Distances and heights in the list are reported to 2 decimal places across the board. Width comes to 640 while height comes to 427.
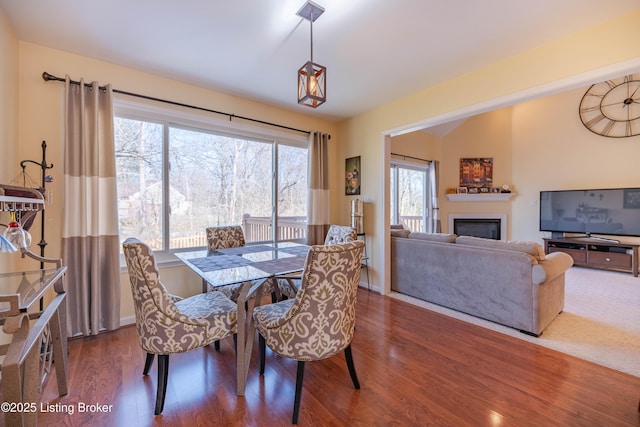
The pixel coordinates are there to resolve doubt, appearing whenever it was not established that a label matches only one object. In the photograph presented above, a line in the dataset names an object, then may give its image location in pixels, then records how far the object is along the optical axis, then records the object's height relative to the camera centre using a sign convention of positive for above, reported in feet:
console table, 2.88 -1.72
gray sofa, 8.23 -2.34
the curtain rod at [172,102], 7.83 +4.10
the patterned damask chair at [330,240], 7.57 -1.09
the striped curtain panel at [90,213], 7.93 +0.00
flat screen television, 14.97 -0.01
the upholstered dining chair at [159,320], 4.99 -2.16
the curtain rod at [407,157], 17.31 +3.74
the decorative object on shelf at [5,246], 3.63 -0.45
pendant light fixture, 5.80 +3.01
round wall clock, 15.03 +6.12
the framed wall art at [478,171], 20.51 +3.12
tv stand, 14.61 -2.38
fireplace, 19.98 -1.04
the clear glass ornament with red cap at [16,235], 4.53 -0.37
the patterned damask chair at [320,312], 4.89 -1.92
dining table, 5.76 -1.42
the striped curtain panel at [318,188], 13.64 +1.27
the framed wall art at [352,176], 13.80 +1.91
